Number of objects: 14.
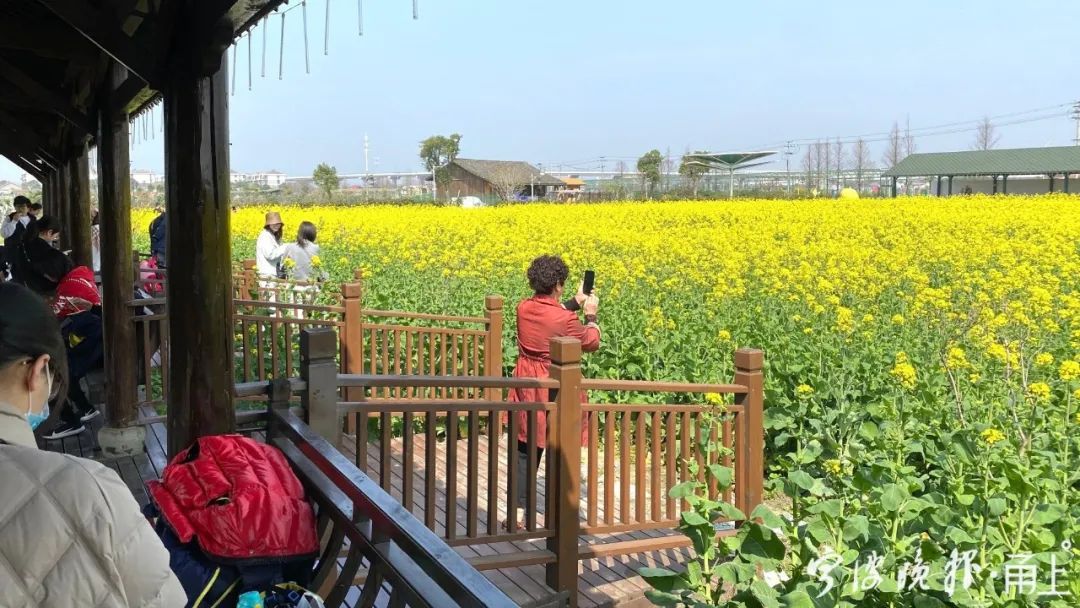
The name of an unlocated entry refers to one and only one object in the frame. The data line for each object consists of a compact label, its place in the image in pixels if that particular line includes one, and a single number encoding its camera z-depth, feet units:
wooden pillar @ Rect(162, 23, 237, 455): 11.31
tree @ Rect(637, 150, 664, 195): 210.53
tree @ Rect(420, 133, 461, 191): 240.94
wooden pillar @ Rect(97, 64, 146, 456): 18.69
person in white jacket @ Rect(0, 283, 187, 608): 4.73
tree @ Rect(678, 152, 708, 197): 183.11
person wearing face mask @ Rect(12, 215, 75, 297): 21.12
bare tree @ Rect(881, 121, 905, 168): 239.83
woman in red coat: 17.06
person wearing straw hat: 34.17
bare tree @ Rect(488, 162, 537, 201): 177.61
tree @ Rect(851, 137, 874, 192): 231.30
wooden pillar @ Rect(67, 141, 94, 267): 29.50
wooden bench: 6.09
